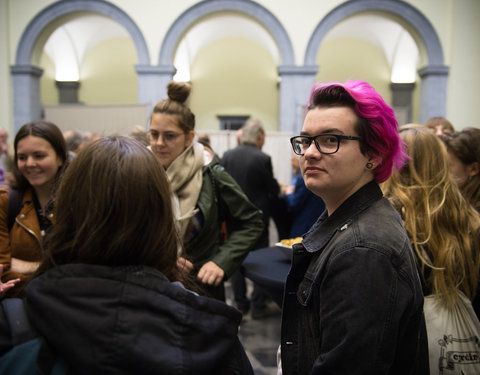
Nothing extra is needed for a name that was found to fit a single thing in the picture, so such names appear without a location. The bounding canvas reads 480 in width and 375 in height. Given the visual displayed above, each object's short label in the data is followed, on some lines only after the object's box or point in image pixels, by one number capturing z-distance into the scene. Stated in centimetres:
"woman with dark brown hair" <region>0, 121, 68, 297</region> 191
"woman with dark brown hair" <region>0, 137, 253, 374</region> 86
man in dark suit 445
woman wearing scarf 219
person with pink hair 105
